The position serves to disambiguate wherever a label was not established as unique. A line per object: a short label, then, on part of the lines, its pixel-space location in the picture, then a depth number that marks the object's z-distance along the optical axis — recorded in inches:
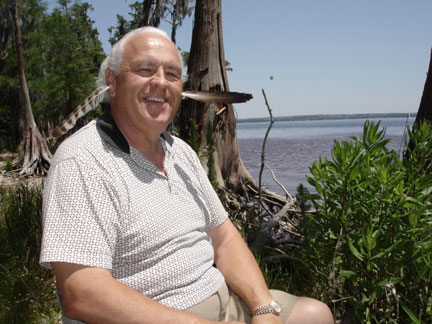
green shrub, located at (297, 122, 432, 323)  87.7
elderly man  60.9
